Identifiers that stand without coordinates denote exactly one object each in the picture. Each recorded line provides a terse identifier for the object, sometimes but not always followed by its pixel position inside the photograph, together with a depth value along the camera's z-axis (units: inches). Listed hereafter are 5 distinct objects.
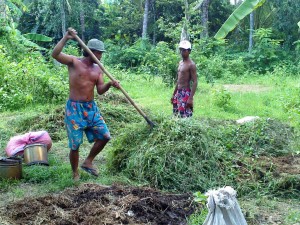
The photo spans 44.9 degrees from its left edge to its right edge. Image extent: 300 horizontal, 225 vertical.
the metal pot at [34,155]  191.5
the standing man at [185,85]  213.4
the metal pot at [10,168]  168.6
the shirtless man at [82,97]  166.5
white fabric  78.9
